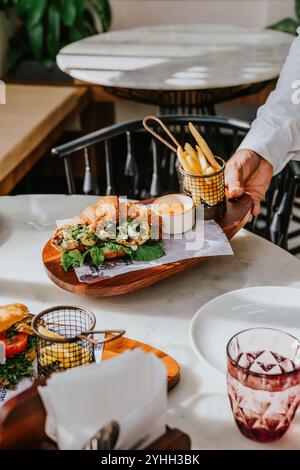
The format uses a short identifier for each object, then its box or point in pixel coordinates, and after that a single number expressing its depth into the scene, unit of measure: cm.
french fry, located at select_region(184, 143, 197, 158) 160
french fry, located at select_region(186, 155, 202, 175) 158
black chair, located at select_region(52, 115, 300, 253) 198
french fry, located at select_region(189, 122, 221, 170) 158
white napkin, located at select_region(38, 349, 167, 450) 74
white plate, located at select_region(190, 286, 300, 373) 123
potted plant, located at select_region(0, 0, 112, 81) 375
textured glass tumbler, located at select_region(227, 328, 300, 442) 96
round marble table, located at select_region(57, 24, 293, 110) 296
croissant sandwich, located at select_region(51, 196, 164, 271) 140
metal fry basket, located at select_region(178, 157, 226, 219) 153
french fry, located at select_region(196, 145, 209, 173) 158
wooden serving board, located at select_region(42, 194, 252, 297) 134
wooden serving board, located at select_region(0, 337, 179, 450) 86
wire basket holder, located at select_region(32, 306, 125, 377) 104
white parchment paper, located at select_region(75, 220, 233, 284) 138
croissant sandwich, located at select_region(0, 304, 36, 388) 112
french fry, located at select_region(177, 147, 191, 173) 158
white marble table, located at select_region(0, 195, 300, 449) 105
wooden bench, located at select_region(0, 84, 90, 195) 288
